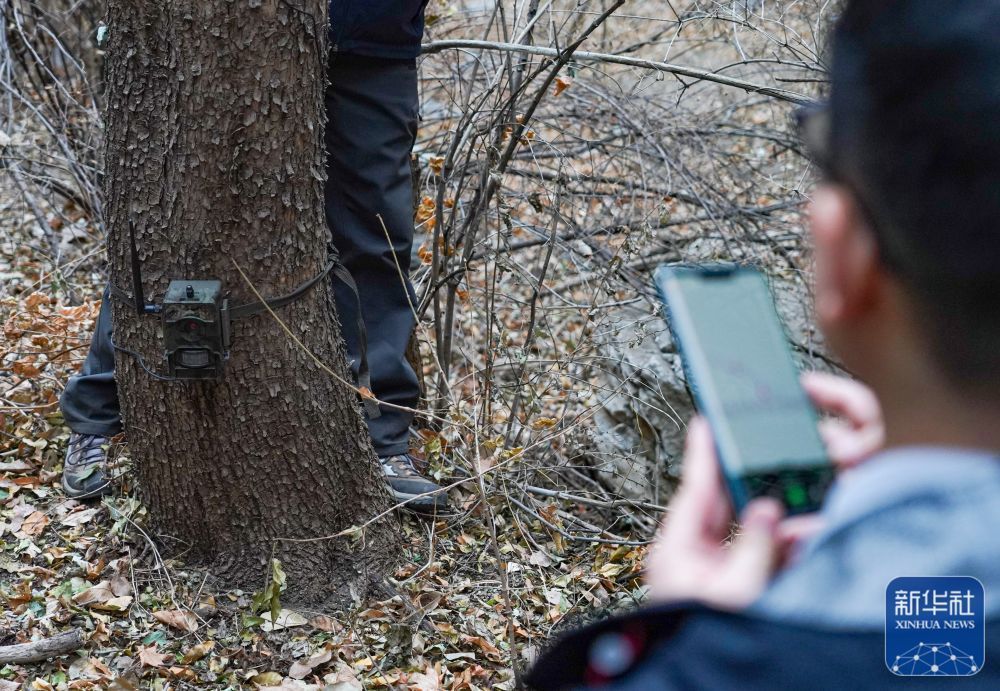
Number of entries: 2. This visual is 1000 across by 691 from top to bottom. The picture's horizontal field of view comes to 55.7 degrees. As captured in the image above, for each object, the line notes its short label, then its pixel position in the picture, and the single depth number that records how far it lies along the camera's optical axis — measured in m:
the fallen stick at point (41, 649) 2.20
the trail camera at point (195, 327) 2.15
